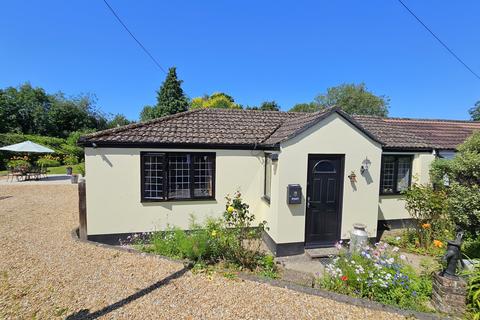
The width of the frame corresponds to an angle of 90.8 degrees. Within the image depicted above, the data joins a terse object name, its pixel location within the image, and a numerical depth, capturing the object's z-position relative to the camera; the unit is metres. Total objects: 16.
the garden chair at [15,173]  18.55
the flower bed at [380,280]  4.67
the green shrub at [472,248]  5.99
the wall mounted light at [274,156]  7.24
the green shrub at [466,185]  5.21
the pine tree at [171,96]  34.66
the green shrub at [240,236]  6.00
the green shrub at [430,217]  7.59
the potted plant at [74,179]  18.27
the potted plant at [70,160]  27.86
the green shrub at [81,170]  18.62
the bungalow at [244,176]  7.21
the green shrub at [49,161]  23.45
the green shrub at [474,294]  4.16
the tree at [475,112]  46.11
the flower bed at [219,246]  5.98
